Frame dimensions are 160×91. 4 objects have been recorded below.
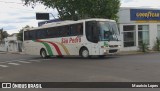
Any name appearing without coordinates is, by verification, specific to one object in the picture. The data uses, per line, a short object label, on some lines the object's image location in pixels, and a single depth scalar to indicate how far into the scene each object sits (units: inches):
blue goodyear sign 1054.2
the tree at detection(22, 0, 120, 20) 913.7
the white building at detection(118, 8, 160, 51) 1041.5
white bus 709.3
